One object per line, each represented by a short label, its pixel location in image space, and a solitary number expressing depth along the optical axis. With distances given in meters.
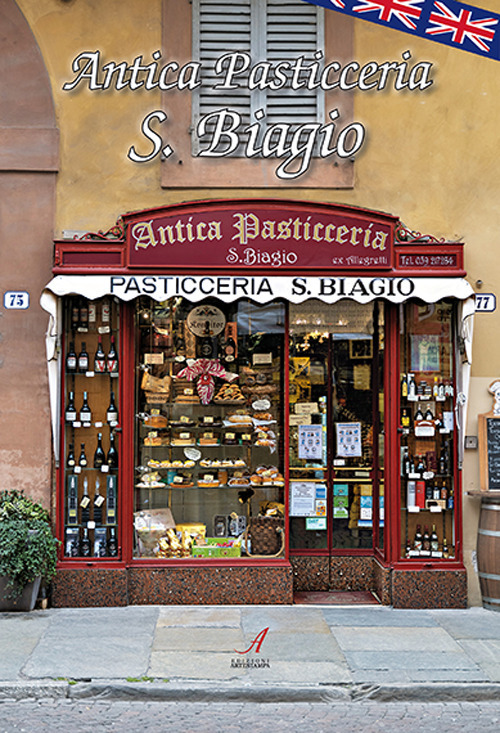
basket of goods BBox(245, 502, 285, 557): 8.96
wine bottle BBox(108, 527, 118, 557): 8.77
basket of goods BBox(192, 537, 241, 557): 8.95
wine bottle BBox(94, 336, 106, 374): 8.91
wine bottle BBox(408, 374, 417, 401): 8.99
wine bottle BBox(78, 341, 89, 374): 8.89
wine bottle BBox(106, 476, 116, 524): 8.87
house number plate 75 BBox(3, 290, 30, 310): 8.84
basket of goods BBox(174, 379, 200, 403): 9.17
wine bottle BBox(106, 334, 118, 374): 8.91
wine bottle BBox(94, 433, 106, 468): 8.88
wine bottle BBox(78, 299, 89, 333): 8.91
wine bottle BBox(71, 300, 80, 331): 8.91
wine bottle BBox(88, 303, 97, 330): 8.93
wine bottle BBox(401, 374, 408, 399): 9.00
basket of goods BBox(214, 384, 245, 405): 9.22
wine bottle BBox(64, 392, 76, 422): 8.82
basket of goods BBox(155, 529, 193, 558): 8.95
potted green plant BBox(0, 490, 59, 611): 8.04
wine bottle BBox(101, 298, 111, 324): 8.94
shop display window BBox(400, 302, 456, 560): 8.96
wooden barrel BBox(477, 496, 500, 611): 8.60
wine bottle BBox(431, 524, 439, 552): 8.91
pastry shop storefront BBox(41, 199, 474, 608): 8.58
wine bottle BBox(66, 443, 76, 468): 8.84
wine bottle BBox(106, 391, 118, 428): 8.88
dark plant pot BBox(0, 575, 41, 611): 8.30
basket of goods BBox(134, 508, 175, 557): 8.95
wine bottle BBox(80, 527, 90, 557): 8.76
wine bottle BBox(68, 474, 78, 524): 8.84
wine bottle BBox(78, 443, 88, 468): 8.85
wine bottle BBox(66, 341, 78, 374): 8.88
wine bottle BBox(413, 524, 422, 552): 8.93
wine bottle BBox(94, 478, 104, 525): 8.84
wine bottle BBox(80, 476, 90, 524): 8.83
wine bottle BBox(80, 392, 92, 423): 8.86
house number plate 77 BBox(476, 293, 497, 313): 8.99
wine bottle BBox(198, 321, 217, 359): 9.17
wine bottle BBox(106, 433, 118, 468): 8.88
